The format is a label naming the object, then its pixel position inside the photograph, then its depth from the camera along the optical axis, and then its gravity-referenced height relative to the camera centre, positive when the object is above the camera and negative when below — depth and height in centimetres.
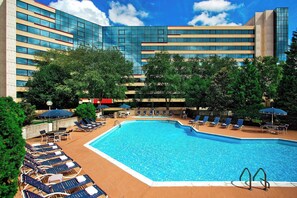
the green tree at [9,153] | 370 -145
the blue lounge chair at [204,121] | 2064 -308
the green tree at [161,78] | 3142 +340
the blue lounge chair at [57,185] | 507 -286
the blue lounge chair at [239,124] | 1725 -291
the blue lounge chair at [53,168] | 646 -295
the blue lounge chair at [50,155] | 813 -302
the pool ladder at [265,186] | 568 -305
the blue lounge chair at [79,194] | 434 -281
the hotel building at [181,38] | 5012 +1815
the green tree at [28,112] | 1591 -175
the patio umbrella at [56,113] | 1304 -153
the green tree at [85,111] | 2003 -198
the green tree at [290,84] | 1798 +139
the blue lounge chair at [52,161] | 726 -299
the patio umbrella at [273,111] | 1502 -128
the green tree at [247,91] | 2105 +62
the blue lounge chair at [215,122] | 1939 -301
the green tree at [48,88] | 2892 +102
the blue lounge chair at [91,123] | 1816 -312
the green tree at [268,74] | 2910 +405
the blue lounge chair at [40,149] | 914 -306
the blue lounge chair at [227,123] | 1843 -297
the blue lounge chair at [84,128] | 1611 -318
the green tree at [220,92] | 2245 +55
